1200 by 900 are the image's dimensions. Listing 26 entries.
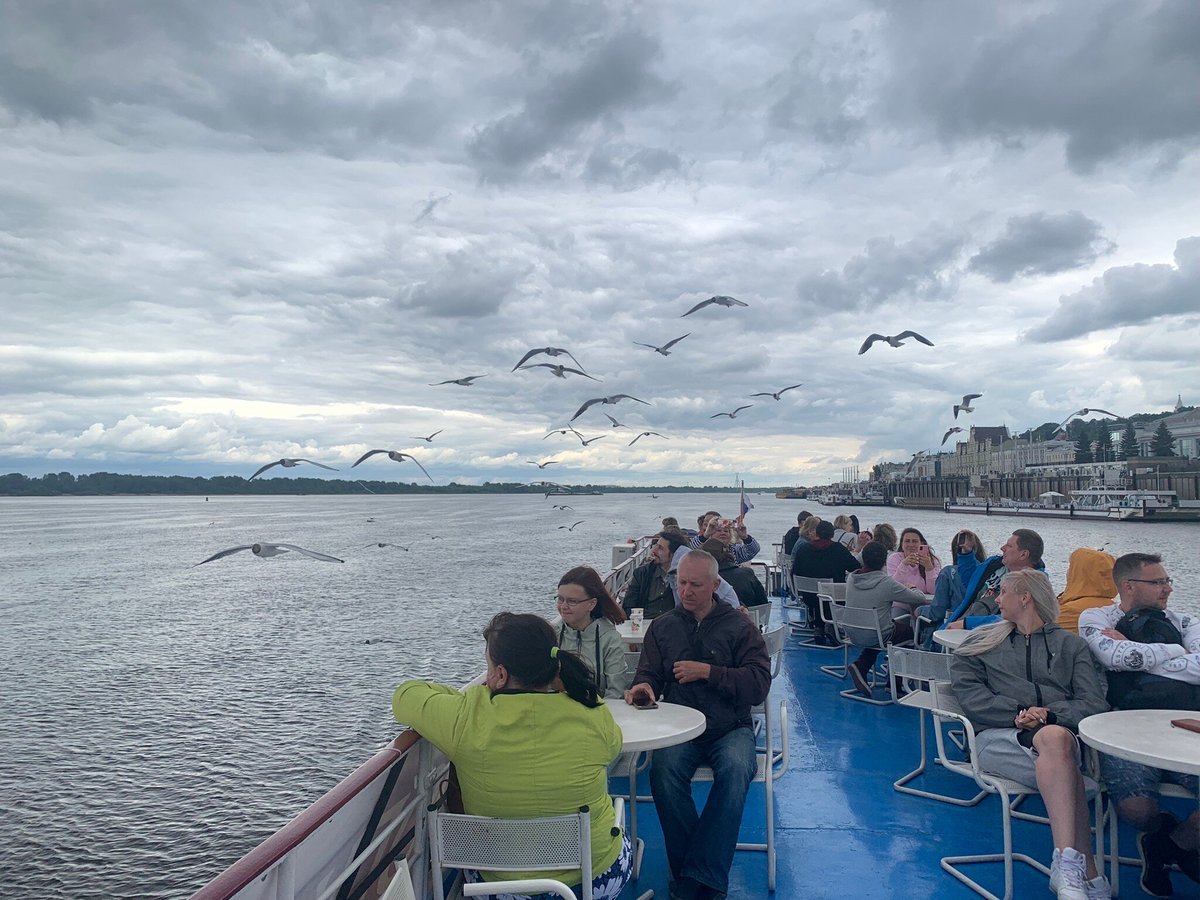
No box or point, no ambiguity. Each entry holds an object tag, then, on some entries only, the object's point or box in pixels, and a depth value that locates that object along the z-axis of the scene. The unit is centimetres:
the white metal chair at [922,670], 449
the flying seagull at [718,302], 1516
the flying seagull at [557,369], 1604
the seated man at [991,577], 541
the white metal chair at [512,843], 259
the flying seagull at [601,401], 1638
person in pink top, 808
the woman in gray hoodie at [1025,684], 364
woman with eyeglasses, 419
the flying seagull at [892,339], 1538
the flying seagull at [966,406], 1917
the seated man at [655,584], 657
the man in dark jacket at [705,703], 360
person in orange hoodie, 475
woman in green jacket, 267
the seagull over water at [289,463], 1773
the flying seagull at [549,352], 1545
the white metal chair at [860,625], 694
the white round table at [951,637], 540
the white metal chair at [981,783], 356
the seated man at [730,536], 871
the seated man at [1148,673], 357
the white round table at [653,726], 323
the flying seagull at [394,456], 1774
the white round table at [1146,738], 297
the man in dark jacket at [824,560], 914
